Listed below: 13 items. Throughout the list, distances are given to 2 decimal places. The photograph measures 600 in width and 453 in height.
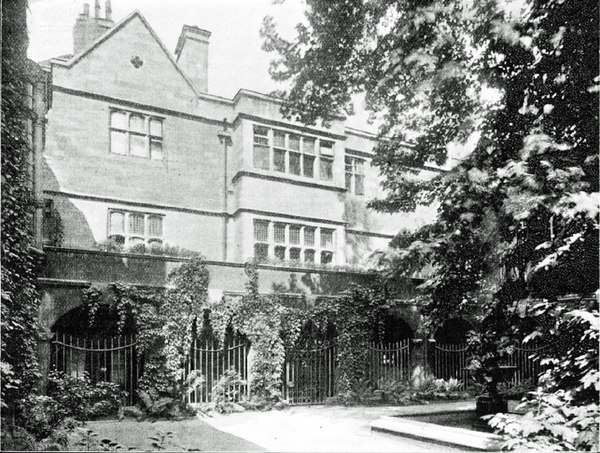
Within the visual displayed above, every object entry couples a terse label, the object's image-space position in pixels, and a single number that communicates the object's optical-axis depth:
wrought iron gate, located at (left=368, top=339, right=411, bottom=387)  17.28
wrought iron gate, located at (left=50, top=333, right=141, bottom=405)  14.43
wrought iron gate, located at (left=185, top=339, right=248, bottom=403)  14.90
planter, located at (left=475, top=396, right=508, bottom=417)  11.30
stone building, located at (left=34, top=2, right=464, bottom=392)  17.28
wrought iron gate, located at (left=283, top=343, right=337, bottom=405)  16.22
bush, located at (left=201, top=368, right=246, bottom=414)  14.27
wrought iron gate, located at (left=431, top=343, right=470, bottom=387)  18.95
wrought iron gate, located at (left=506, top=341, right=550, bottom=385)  19.43
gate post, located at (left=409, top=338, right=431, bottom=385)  18.06
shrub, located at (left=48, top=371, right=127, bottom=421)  12.27
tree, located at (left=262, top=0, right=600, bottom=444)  8.20
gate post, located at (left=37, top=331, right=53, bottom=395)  12.28
